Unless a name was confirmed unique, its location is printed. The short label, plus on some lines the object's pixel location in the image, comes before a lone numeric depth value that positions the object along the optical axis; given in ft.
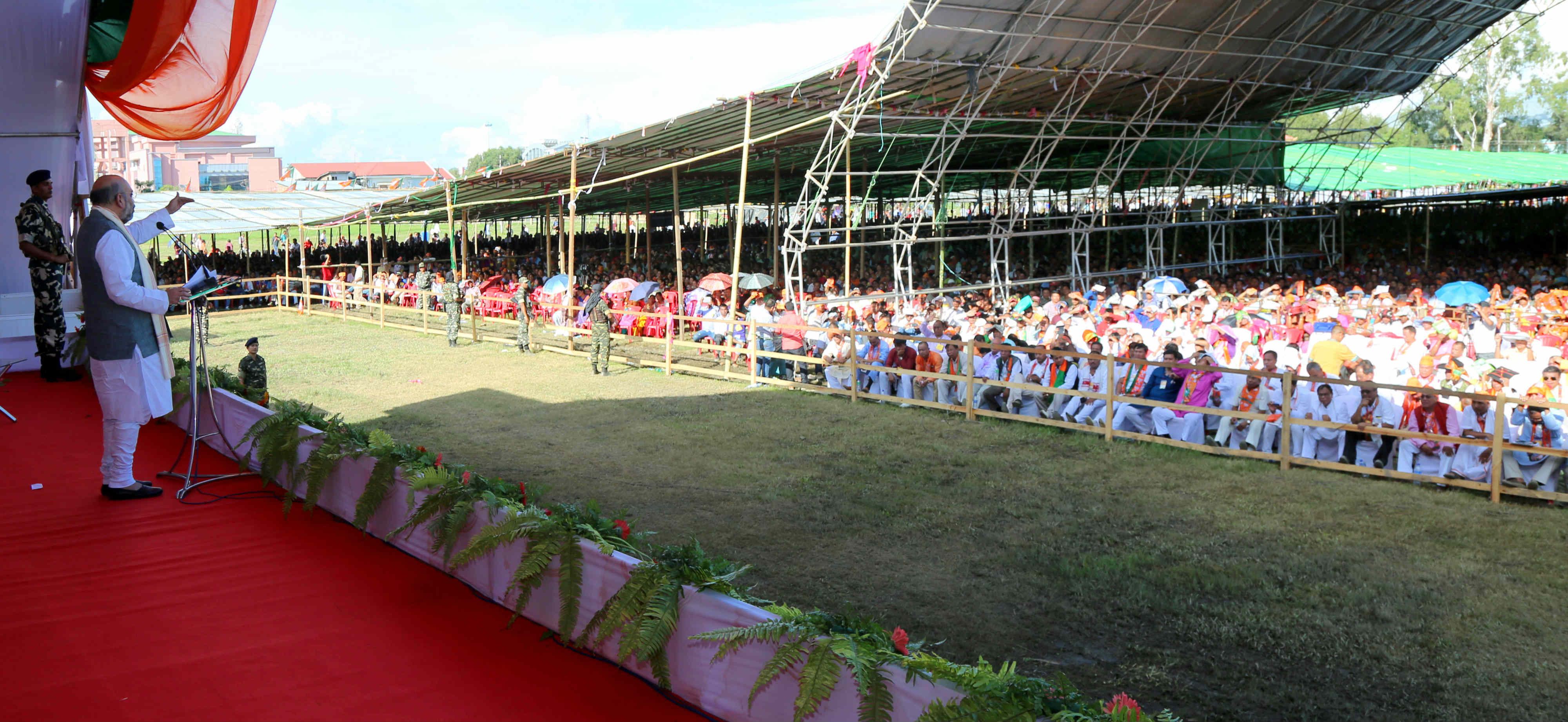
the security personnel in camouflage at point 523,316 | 57.06
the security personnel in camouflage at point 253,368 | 33.17
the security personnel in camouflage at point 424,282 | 82.72
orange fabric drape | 29.12
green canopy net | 101.76
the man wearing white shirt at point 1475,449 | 26.09
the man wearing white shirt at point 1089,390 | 34.06
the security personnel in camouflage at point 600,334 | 48.85
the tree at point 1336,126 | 78.07
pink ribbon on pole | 47.21
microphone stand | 17.85
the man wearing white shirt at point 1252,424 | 30.07
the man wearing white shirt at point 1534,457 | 25.16
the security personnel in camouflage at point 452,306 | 60.29
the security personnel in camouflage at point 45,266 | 24.79
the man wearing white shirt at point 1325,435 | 28.68
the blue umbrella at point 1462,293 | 48.03
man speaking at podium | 16.03
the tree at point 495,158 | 387.96
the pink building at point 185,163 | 305.73
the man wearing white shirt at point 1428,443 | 26.86
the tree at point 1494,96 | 193.77
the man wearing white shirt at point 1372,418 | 28.19
